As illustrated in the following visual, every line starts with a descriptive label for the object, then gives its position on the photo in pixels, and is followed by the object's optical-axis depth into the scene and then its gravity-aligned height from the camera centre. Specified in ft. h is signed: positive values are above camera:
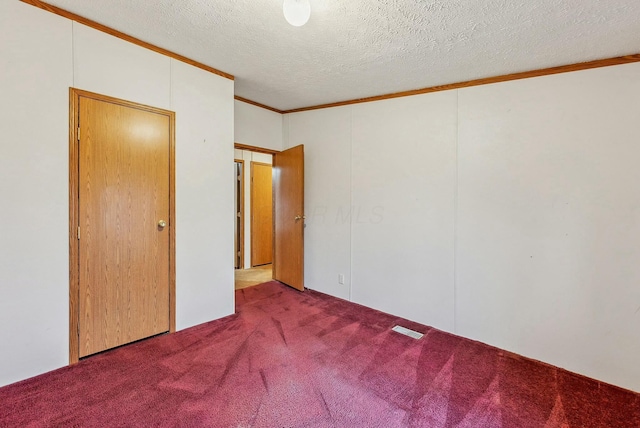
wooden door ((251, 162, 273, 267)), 18.44 -0.13
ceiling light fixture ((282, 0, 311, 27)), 5.39 +3.92
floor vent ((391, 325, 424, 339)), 9.16 -4.01
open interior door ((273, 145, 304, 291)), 13.07 -0.20
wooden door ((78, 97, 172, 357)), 7.20 -0.33
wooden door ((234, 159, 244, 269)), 17.94 -0.83
